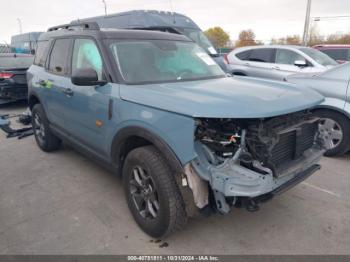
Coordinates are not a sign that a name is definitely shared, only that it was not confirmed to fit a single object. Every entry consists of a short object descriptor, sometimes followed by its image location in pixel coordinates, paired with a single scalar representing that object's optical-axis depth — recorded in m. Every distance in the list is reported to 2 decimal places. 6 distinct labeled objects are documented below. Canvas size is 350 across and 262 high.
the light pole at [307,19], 17.17
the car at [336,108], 4.55
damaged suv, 2.31
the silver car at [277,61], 7.89
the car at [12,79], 7.91
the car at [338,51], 10.79
